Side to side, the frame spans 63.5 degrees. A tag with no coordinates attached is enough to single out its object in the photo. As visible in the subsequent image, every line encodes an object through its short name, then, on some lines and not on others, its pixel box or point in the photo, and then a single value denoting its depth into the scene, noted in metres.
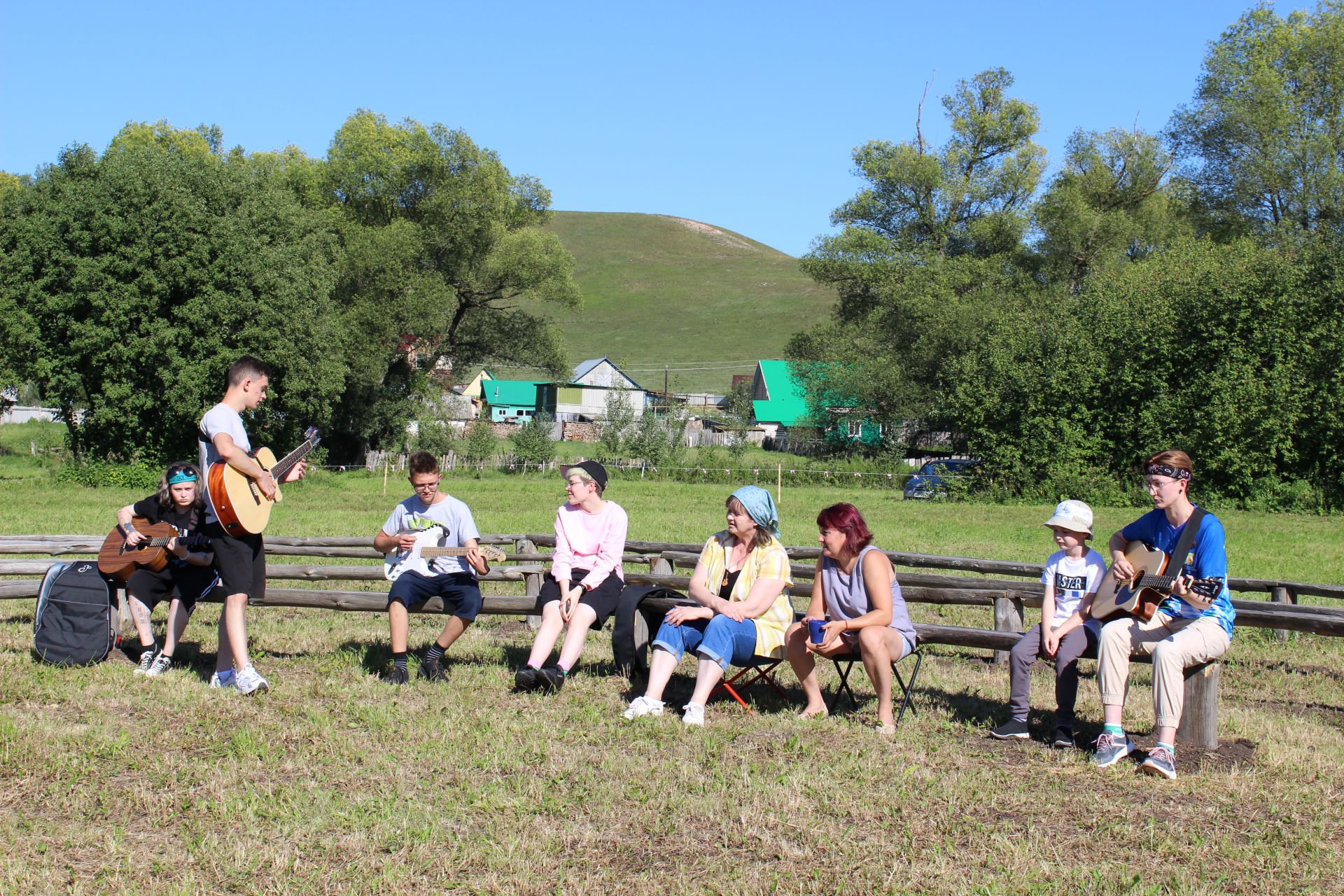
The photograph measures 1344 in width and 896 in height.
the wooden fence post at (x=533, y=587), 8.63
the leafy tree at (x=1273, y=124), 34.03
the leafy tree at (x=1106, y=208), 39.78
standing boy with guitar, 6.00
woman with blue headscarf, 6.07
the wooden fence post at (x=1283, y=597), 8.95
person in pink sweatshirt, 6.69
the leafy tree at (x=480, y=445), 38.16
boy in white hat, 5.76
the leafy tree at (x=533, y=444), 38.47
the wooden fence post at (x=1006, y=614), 8.20
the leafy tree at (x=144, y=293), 27.00
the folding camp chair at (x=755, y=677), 6.29
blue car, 30.31
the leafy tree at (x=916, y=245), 40.84
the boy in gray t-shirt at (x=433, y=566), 6.79
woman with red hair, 5.91
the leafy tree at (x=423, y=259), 35.19
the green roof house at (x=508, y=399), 80.31
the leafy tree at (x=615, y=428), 40.12
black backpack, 6.70
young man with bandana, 5.29
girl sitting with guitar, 6.67
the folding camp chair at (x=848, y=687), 6.11
